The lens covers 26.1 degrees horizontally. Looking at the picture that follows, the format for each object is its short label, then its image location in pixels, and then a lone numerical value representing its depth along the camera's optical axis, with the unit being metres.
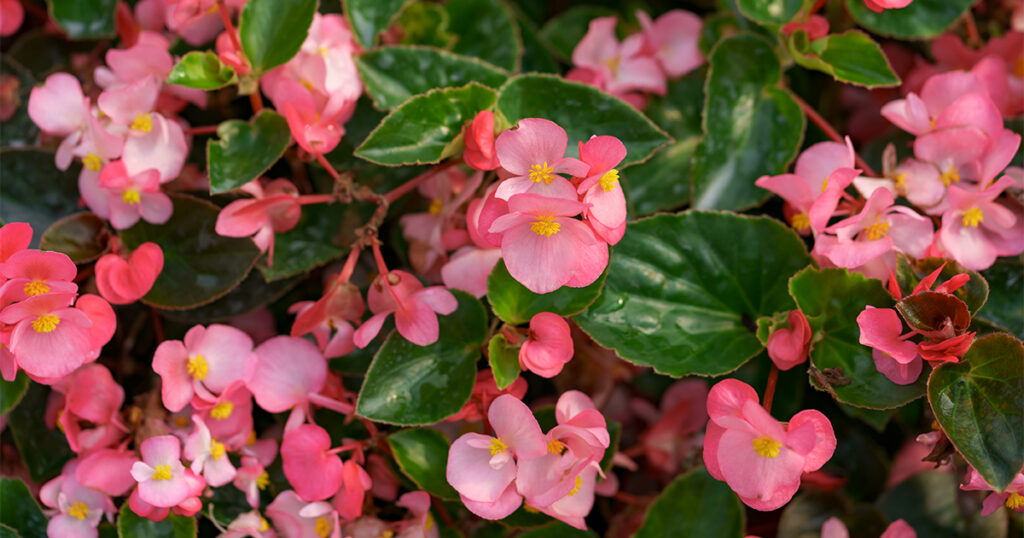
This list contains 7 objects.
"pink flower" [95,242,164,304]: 0.68
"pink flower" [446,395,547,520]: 0.65
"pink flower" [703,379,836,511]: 0.64
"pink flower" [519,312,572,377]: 0.66
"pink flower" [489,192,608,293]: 0.64
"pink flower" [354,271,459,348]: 0.67
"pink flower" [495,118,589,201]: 0.64
